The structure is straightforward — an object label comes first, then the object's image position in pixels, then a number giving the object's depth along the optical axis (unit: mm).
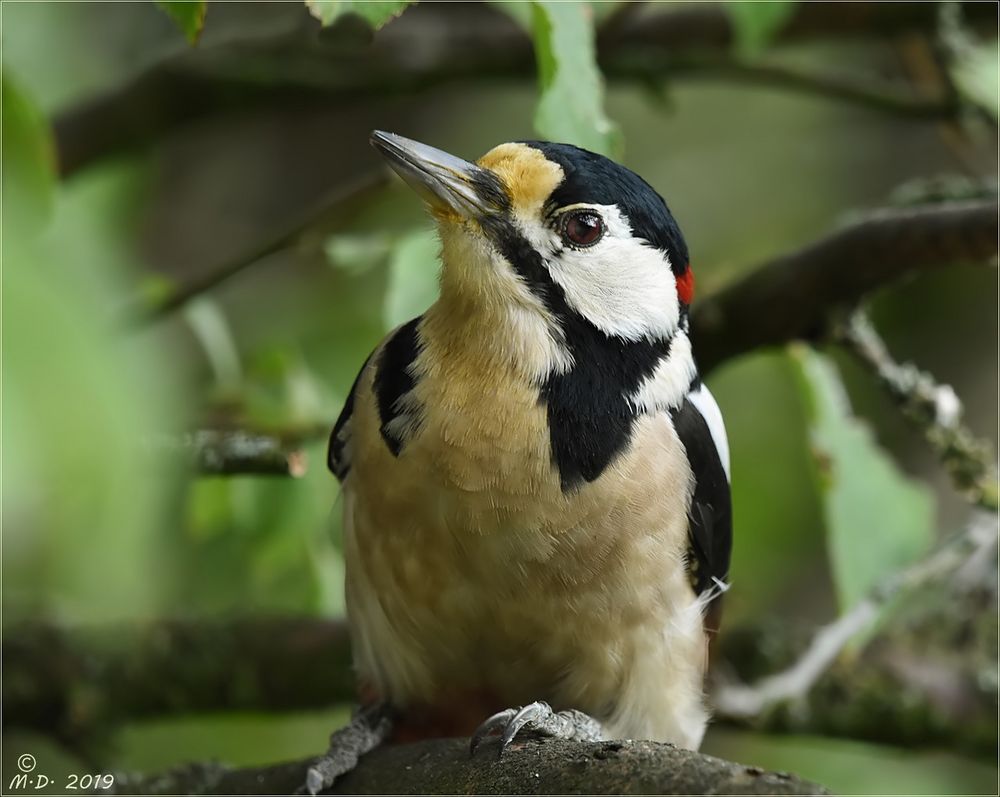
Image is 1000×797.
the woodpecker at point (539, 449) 4574
